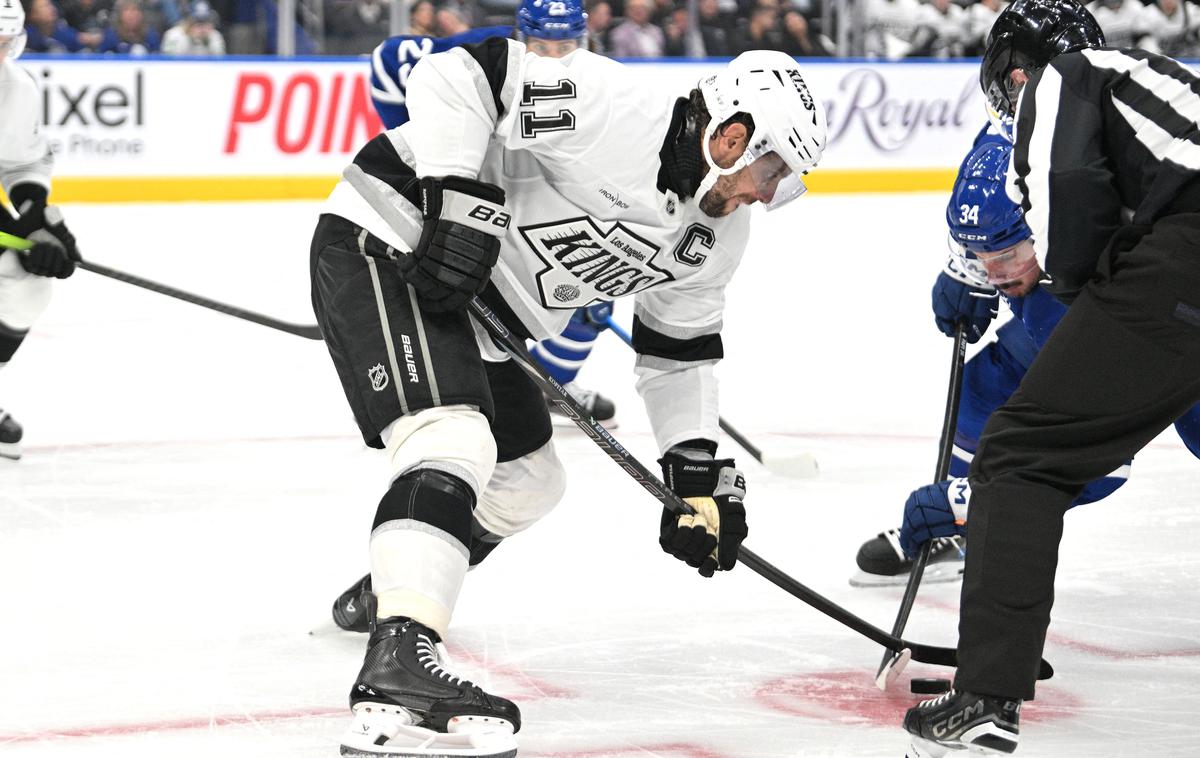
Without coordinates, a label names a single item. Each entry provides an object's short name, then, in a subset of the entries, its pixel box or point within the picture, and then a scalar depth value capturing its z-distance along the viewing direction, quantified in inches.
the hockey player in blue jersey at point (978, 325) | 212.4
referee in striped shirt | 146.3
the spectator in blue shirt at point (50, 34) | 675.4
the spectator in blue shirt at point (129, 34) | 686.5
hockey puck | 197.8
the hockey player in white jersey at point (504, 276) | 162.2
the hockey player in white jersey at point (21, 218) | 321.1
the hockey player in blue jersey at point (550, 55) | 349.7
